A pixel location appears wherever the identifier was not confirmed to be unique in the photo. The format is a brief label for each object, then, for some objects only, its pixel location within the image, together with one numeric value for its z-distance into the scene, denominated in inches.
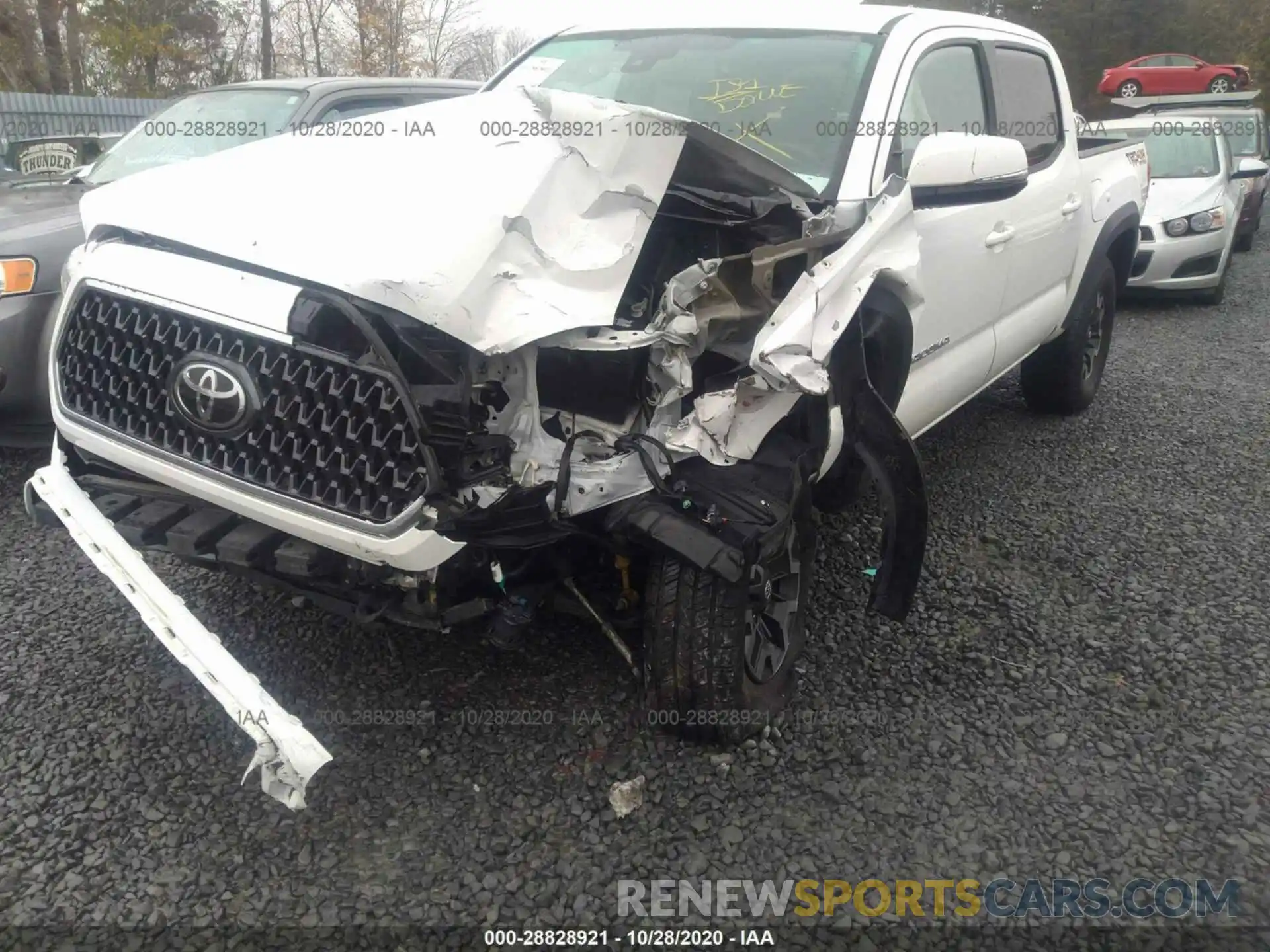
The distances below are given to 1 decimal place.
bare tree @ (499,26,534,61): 1171.6
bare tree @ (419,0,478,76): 1151.6
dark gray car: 138.9
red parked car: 792.9
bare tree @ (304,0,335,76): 1077.8
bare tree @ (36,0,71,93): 766.5
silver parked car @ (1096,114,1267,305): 323.6
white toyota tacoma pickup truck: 79.2
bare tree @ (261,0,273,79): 959.6
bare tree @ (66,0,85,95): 786.8
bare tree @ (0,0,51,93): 733.9
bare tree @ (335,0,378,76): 1021.8
